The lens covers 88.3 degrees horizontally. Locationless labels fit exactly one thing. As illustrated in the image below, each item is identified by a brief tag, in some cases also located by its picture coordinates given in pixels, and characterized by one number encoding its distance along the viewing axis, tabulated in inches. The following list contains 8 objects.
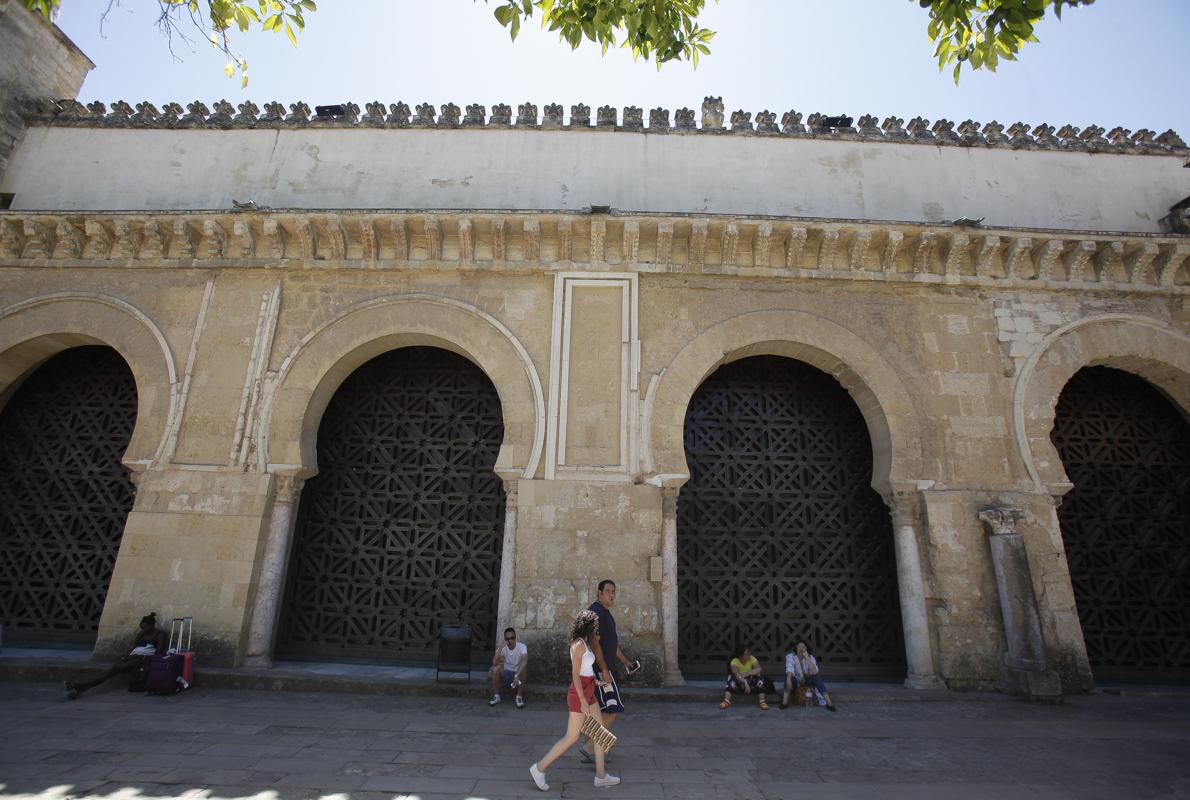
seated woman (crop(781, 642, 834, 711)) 229.9
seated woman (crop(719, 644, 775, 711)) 227.1
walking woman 137.9
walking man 147.9
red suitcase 229.5
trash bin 234.7
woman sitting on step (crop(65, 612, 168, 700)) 216.1
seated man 220.5
